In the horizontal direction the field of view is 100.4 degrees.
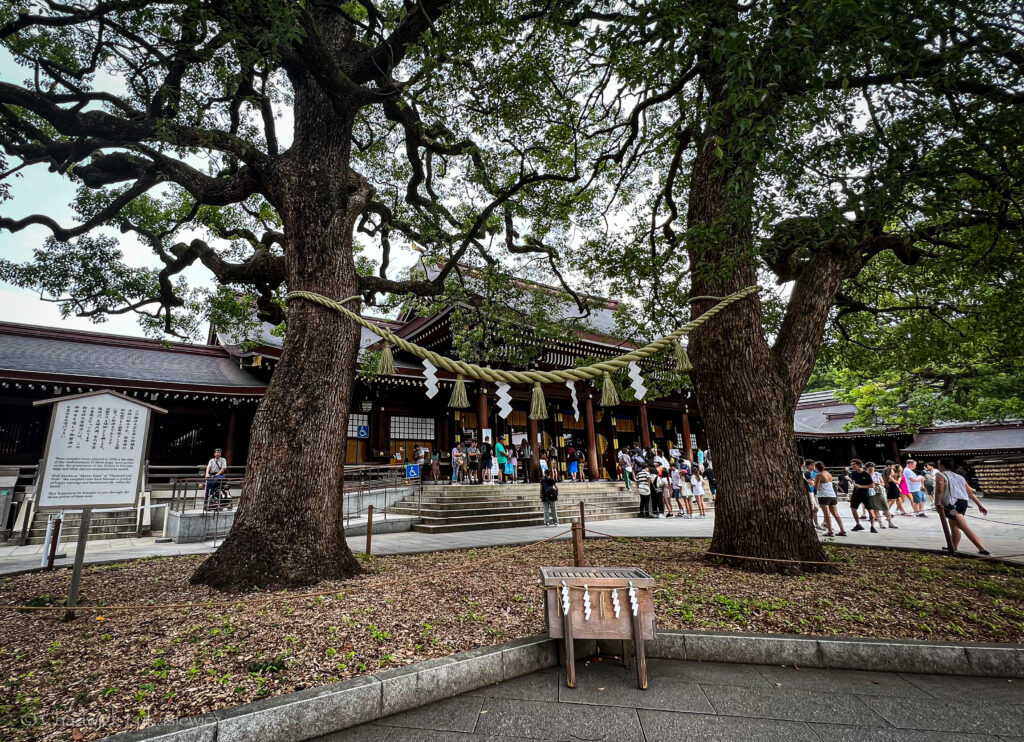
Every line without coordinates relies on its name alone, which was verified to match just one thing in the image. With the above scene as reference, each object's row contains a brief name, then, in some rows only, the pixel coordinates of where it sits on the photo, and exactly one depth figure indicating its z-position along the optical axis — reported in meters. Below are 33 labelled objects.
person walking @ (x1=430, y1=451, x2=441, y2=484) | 12.43
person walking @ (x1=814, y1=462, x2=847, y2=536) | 7.45
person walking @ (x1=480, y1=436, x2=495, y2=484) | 12.03
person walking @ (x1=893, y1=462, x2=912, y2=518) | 11.16
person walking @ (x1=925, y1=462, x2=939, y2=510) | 12.78
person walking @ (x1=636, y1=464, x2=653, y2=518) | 11.20
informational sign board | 3.59
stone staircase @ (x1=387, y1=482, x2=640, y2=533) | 8.99
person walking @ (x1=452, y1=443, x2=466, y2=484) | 11.54
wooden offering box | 2.40
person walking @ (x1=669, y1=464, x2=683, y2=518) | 11.34
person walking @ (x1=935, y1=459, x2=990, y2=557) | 5.40
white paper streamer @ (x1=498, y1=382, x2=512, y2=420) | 5.16
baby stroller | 8.07
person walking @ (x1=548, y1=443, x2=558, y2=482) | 15.25
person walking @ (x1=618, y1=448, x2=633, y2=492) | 13.28
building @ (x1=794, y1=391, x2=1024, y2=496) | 16.73
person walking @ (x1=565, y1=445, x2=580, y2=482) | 14.75
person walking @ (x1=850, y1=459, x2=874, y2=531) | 7.99
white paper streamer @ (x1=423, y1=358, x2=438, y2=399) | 4.69
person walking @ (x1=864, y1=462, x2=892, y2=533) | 8.16
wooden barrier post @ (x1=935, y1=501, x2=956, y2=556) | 5.24
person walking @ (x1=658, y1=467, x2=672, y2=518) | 11.38
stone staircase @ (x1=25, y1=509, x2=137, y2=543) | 7.73
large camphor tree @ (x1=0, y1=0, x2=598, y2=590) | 3.88
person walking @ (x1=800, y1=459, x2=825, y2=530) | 9.78
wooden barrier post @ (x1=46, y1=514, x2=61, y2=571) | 4.71
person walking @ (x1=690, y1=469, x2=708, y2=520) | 11.19
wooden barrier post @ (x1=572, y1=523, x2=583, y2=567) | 3.19
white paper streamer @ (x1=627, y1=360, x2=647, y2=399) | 4.67
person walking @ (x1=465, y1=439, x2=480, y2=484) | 11.71
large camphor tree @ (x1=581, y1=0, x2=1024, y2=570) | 2.74
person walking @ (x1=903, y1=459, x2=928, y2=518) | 10.92
